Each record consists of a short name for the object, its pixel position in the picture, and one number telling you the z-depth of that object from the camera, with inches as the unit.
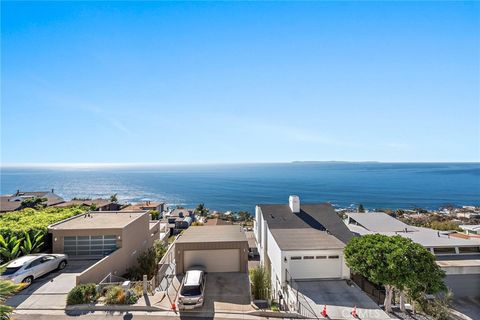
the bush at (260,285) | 640.4
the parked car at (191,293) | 510.0
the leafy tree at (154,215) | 1790.1
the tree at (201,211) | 2751.7
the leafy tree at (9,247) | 650.8
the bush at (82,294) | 507.8
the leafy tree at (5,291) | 258.7
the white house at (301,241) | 740.0
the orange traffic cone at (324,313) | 553.6
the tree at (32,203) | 1628.3
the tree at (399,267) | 571.5
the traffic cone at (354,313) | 564.5
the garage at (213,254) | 734.5
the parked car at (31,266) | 555.2
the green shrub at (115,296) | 514.6
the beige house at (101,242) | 712.4
